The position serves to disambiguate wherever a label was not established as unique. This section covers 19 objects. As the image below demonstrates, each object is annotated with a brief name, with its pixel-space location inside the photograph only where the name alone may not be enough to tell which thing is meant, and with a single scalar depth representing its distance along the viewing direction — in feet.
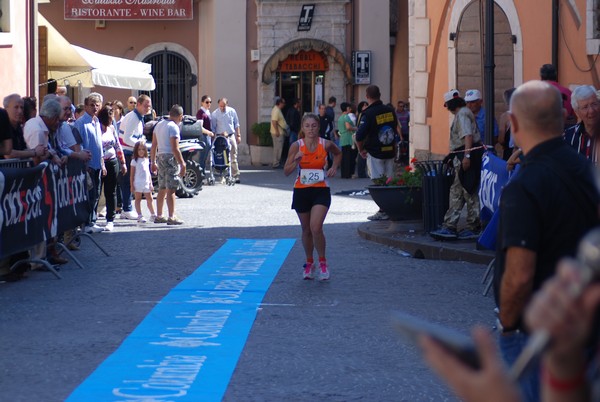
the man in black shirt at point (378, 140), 58.54
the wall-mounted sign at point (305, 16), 123.95
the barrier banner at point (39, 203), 36.63
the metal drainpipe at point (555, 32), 54.65
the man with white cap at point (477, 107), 49.03
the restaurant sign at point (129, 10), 130.00
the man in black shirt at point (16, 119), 42.45
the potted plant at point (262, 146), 123.34
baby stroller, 89.97
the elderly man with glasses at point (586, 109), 32.63
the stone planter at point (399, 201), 52.24
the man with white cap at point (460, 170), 46.78
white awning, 81.25
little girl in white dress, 60.49
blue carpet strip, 22.93
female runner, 38.60
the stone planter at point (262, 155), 124.16
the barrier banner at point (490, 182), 38.40
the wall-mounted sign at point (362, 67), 124.47
